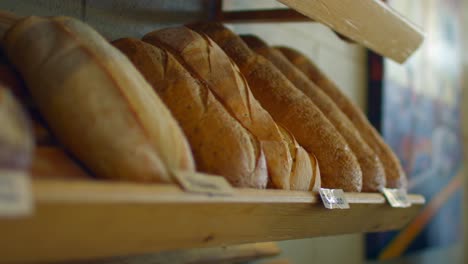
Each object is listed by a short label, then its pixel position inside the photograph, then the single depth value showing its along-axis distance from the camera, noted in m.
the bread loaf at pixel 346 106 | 1.38
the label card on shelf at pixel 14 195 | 0.69
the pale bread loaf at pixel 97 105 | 0.90
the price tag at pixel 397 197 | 1.27
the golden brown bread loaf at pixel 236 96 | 1.08
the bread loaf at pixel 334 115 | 1.29
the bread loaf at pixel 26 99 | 0.94
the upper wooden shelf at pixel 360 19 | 1.18
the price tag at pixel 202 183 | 0.90
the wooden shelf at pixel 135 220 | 0.75
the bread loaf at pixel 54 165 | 0.88
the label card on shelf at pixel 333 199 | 1.08
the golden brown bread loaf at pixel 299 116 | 1.21
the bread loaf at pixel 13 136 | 0.78
